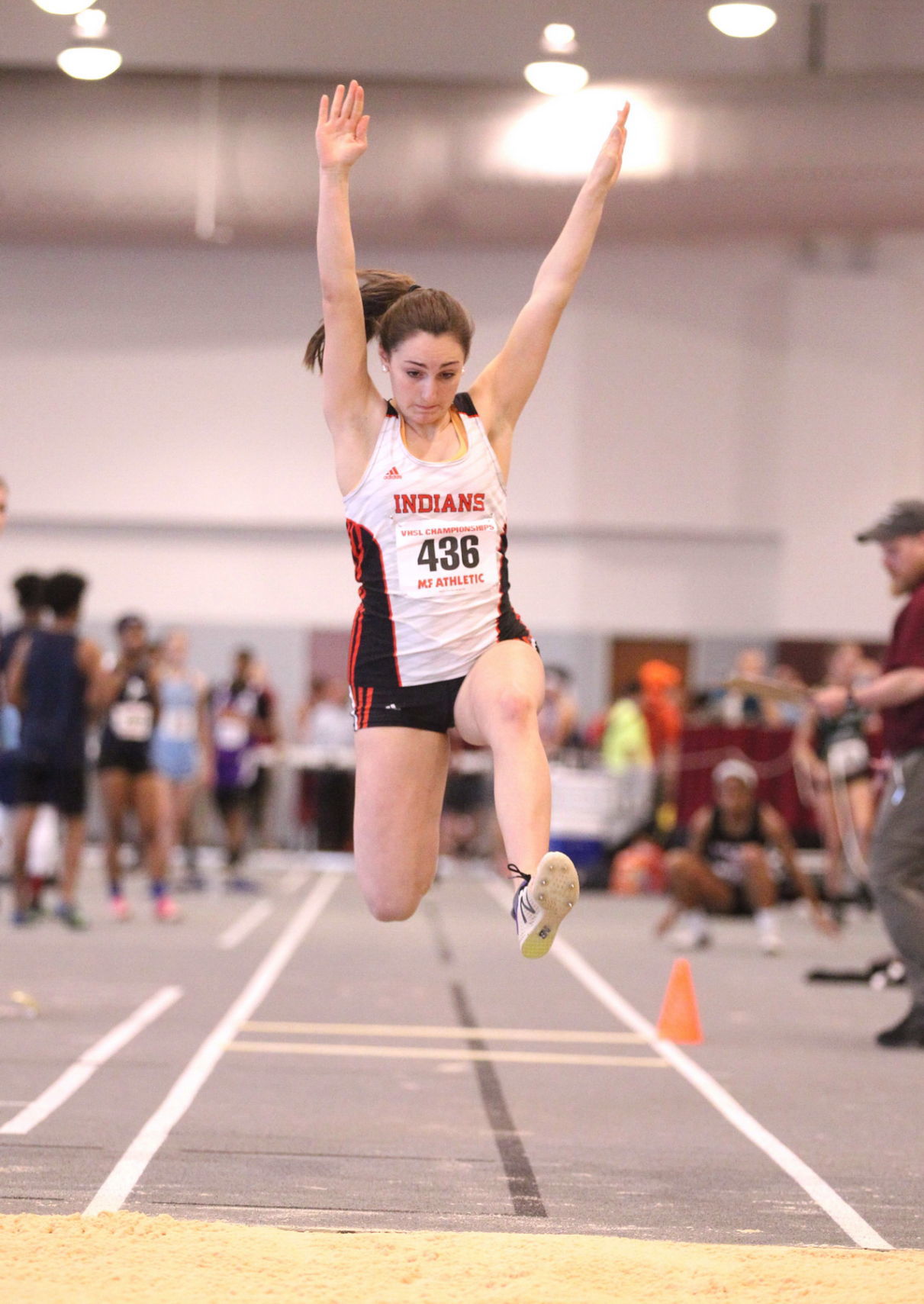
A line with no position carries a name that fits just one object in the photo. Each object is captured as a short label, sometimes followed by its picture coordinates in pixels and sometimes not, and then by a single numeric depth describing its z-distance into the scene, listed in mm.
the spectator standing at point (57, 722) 16750
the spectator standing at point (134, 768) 18469
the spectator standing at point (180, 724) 22594
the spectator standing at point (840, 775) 21141
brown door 32812
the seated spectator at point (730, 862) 18109
